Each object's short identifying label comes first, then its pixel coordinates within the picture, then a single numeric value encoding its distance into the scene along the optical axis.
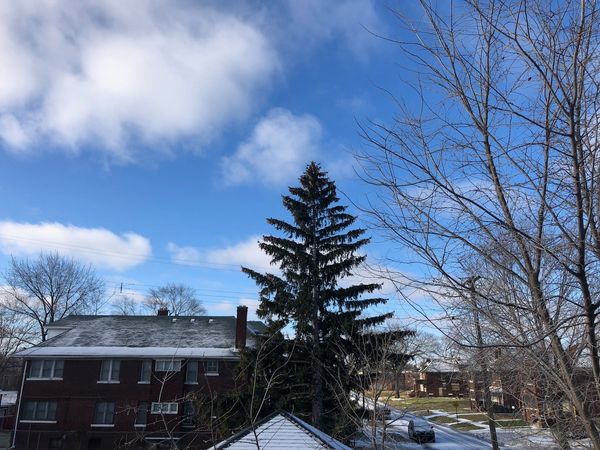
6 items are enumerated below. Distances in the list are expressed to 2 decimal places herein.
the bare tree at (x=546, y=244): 3.74
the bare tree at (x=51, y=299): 51.31
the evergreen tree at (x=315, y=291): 22.52
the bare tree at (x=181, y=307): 71.06
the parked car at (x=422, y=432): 31.78
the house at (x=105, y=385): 30.05
